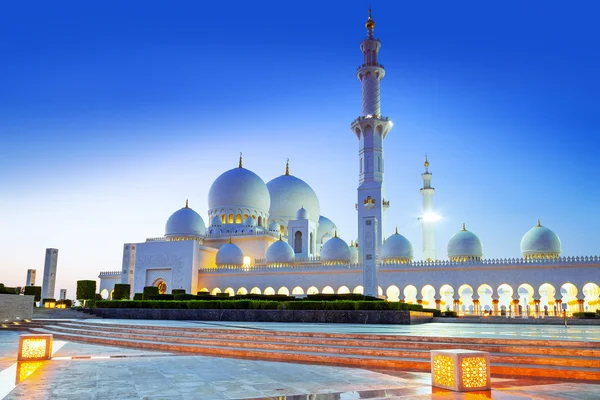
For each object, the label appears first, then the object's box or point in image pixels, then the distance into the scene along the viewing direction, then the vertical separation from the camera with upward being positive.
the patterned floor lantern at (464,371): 6.19 -0.89
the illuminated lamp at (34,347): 9.08 -0.98
